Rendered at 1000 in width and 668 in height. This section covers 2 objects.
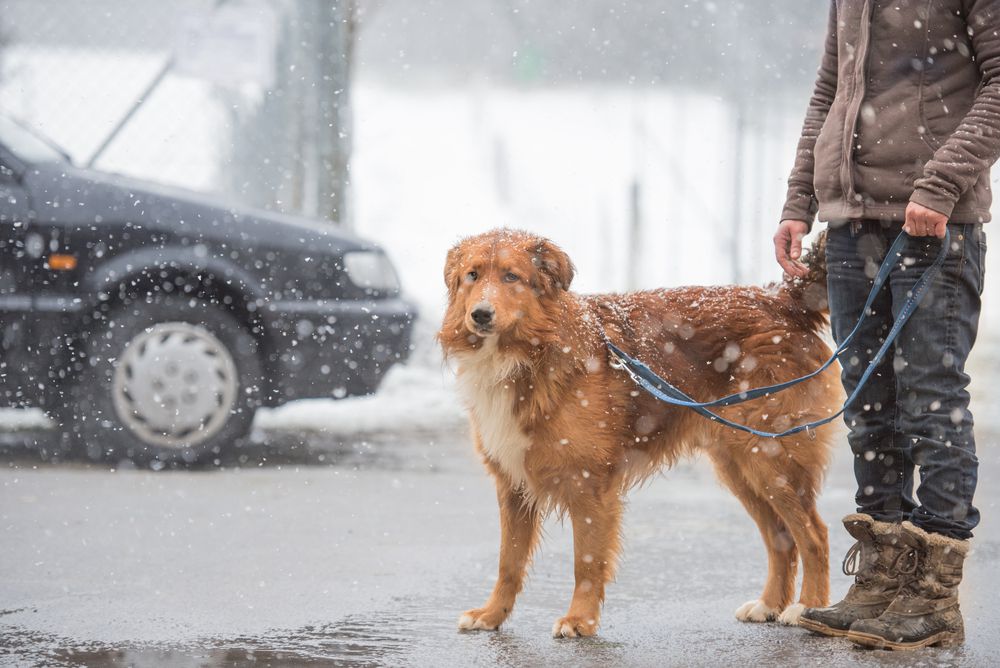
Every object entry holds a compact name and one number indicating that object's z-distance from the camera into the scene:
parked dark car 12.91
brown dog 7.44
